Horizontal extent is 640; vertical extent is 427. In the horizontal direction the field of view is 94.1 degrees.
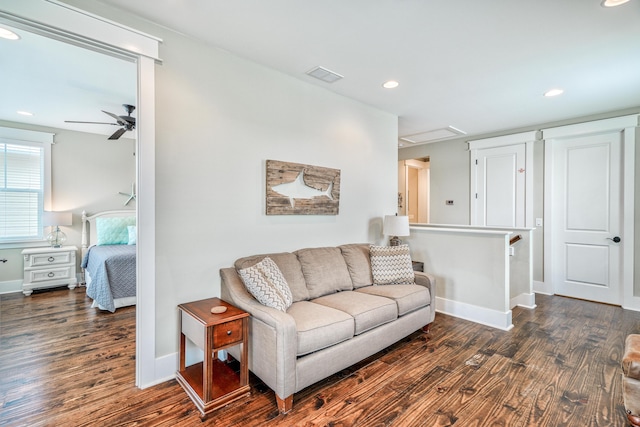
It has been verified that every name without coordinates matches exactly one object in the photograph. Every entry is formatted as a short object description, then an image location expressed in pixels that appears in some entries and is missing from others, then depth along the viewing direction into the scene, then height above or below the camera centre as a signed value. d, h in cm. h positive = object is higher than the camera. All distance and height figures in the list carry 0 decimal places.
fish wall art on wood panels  288 +24
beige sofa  191 -79
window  464 +47
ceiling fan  364 +114
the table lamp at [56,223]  474 -17
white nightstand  449 -86
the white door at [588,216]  413 -6
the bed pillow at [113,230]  502 -30
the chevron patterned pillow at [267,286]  217 -55
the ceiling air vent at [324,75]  290 +139
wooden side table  187 -91
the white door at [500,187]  489 +43
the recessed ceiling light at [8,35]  230 +141
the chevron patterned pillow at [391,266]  319 -58
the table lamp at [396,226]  362 -17
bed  378 -64
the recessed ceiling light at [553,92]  337 +138
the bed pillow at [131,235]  507 -38
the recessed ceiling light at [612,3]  192 +136
